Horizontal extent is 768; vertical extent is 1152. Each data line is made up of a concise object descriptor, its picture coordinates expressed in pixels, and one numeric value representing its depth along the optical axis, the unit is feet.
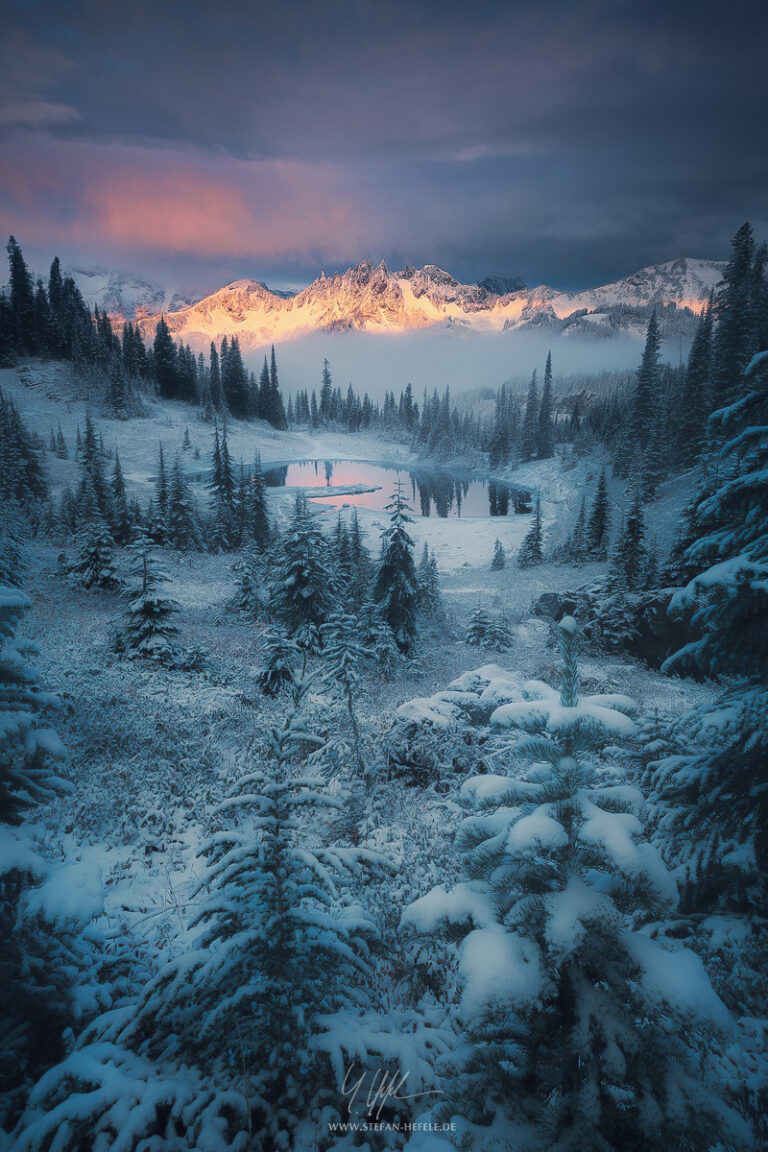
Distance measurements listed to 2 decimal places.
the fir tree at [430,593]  96.89
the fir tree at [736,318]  122.11
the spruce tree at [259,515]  145.01
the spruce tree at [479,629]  79.61
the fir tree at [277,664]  49.67
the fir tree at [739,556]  16.19
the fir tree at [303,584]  61.05
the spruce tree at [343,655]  41.22
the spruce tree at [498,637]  76.23
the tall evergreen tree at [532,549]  145.48
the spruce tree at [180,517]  138.51
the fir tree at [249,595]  88.28
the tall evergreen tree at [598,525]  138.21
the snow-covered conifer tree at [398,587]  69.31
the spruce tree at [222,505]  148.46
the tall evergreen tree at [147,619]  55.52
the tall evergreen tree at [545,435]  327.26
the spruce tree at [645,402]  175.72
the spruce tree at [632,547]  92.63
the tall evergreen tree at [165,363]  302.66
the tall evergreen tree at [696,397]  143.23
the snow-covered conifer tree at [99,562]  84.99
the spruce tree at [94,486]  127.95
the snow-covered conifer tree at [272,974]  11.39
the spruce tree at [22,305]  275.80
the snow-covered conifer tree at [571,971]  8.75
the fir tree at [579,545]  139.64
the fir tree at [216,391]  313.53
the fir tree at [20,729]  14.14
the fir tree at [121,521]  132.26
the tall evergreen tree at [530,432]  335.47
